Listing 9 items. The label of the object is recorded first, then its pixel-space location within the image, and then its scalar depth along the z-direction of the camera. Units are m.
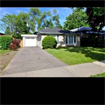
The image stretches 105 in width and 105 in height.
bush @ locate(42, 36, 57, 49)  15.12
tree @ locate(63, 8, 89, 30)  38.47
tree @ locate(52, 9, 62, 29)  39.06
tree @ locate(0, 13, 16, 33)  28.12
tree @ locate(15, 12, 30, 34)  28.20
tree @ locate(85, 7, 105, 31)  16.22
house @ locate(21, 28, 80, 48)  17.29
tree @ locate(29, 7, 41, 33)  34.03
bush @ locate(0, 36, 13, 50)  13.76
